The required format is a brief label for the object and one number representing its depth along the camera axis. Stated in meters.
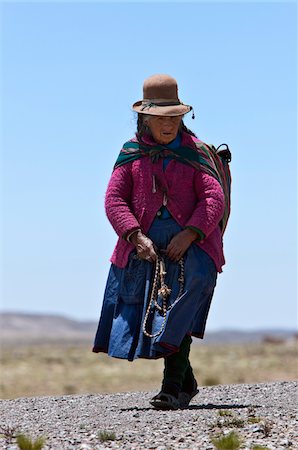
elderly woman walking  19.17
